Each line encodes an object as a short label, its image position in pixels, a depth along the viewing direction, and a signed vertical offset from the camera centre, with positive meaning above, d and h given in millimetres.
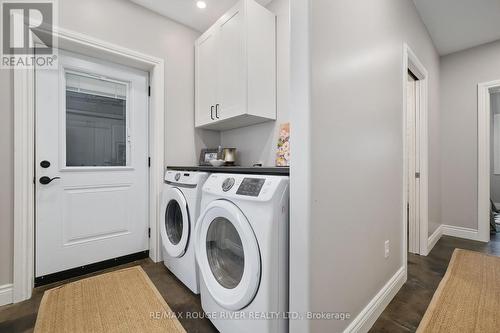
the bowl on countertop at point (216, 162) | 2172 +39
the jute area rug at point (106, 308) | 1303 -954
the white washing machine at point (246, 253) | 964 -440
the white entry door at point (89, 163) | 1780 +30
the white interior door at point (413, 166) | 2420 +9
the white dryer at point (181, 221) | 1582 -452
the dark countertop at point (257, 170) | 1063 -20
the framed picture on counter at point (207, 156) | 2367 +119
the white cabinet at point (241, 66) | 1874 +926
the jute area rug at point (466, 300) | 1304 -945
